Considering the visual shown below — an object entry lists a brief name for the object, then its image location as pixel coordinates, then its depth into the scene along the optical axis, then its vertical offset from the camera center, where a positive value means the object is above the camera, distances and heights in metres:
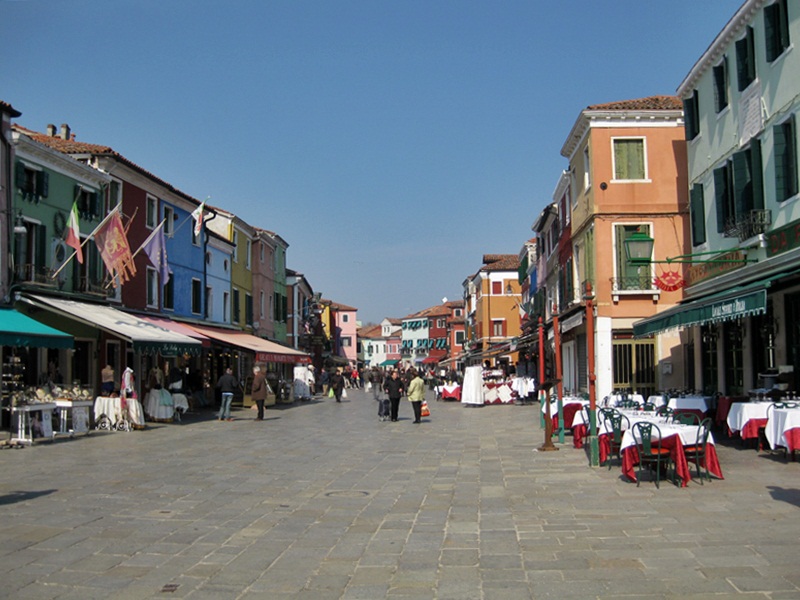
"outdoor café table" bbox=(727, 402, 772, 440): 13.17 -1.00
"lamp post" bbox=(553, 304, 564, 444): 15.72 -0.47
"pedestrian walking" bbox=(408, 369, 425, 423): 23.77 -0.99
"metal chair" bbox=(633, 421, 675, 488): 10.21 -1.13
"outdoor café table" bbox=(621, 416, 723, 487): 10.15 -1.17
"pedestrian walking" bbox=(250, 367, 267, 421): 24.70 -0.85
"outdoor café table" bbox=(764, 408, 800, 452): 11.46 -1.04
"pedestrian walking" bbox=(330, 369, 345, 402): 39.36 -1.15
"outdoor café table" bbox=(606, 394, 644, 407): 16.46 -0.88
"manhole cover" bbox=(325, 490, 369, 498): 10.23 -1.68
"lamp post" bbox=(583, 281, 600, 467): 12.39 -0.54
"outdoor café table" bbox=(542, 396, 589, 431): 17.86 -1.08
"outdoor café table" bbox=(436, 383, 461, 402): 41.19 -1.59
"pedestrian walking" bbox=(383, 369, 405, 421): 23.88 -0.84
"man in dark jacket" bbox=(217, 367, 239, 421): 24.72 -0.87
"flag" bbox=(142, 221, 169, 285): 24.28 +3.43
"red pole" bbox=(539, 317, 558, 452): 14.35 -1.34
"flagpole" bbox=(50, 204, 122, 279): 20.71 +2.65
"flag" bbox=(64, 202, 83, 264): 20.77 +3.36
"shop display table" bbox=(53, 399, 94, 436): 18.33 -1.15
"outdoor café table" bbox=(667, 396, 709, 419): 15.62 -0.92
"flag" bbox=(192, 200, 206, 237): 28.00 +5.20
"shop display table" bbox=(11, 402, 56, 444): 16.72 -1.18
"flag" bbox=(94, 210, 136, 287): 21.09 +3.14
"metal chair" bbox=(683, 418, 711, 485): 10.28 -1.15
